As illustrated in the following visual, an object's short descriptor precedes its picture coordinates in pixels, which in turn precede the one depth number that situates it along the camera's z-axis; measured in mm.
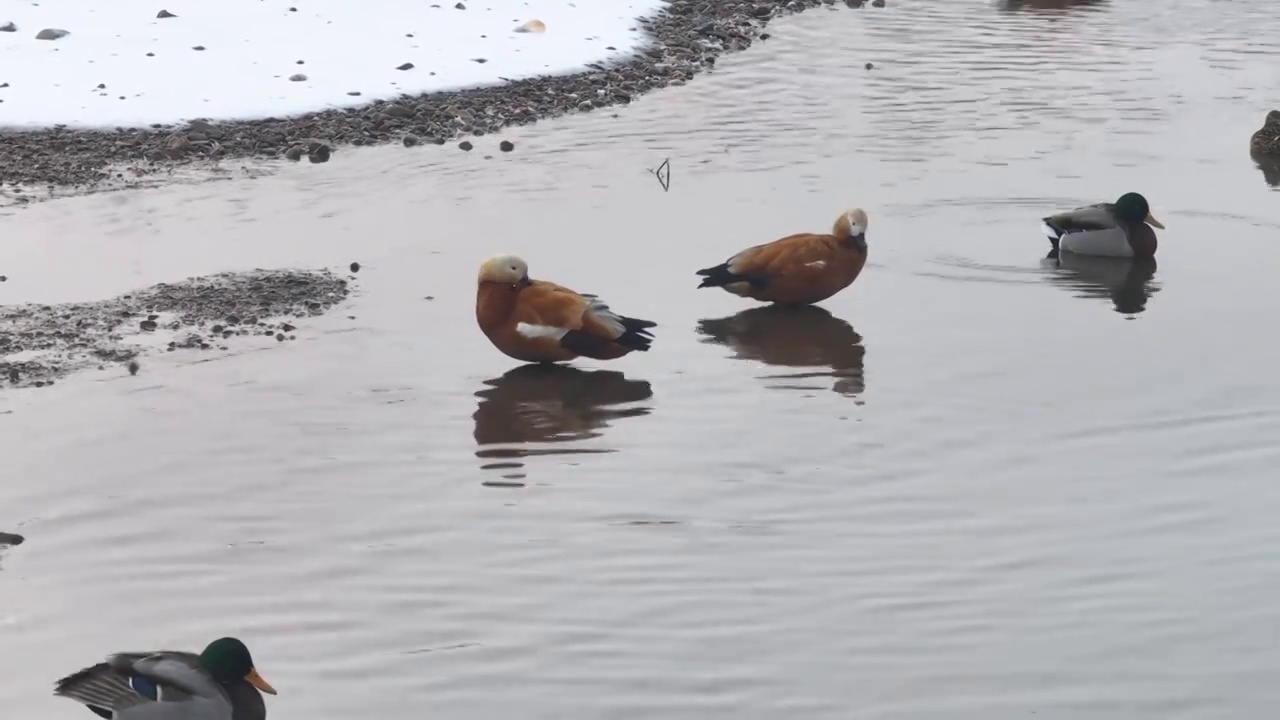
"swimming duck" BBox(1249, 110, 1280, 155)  15016
